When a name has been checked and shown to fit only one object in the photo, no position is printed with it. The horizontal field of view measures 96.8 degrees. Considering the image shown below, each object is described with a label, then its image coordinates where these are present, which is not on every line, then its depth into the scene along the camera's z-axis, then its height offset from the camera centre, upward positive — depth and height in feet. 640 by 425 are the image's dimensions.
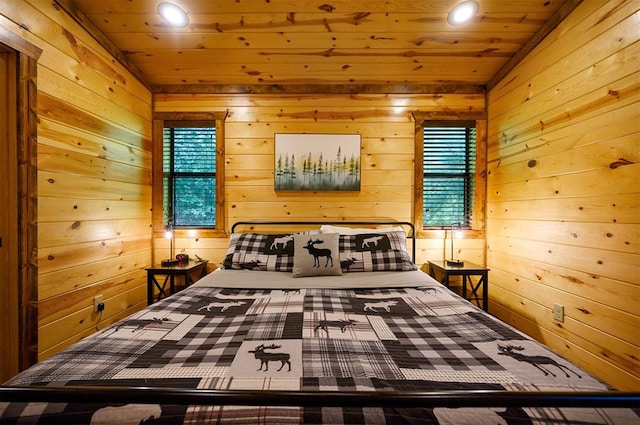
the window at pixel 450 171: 9.39 +1.33
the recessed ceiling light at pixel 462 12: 6.54 +4.71
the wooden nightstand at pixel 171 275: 8.02 -1.98
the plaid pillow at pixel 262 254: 7.32 -1.16
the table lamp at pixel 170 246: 8.50 -1.19
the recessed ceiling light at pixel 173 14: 6.59 +4.68
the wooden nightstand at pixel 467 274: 8.04 -1.93
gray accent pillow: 6.77 -1.13
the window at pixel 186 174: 9.45 +1.20
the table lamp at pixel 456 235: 8.57 -0.79
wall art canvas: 9.32 +1.72
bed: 1.82 -1.56
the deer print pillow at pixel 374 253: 7.23 -1.11
